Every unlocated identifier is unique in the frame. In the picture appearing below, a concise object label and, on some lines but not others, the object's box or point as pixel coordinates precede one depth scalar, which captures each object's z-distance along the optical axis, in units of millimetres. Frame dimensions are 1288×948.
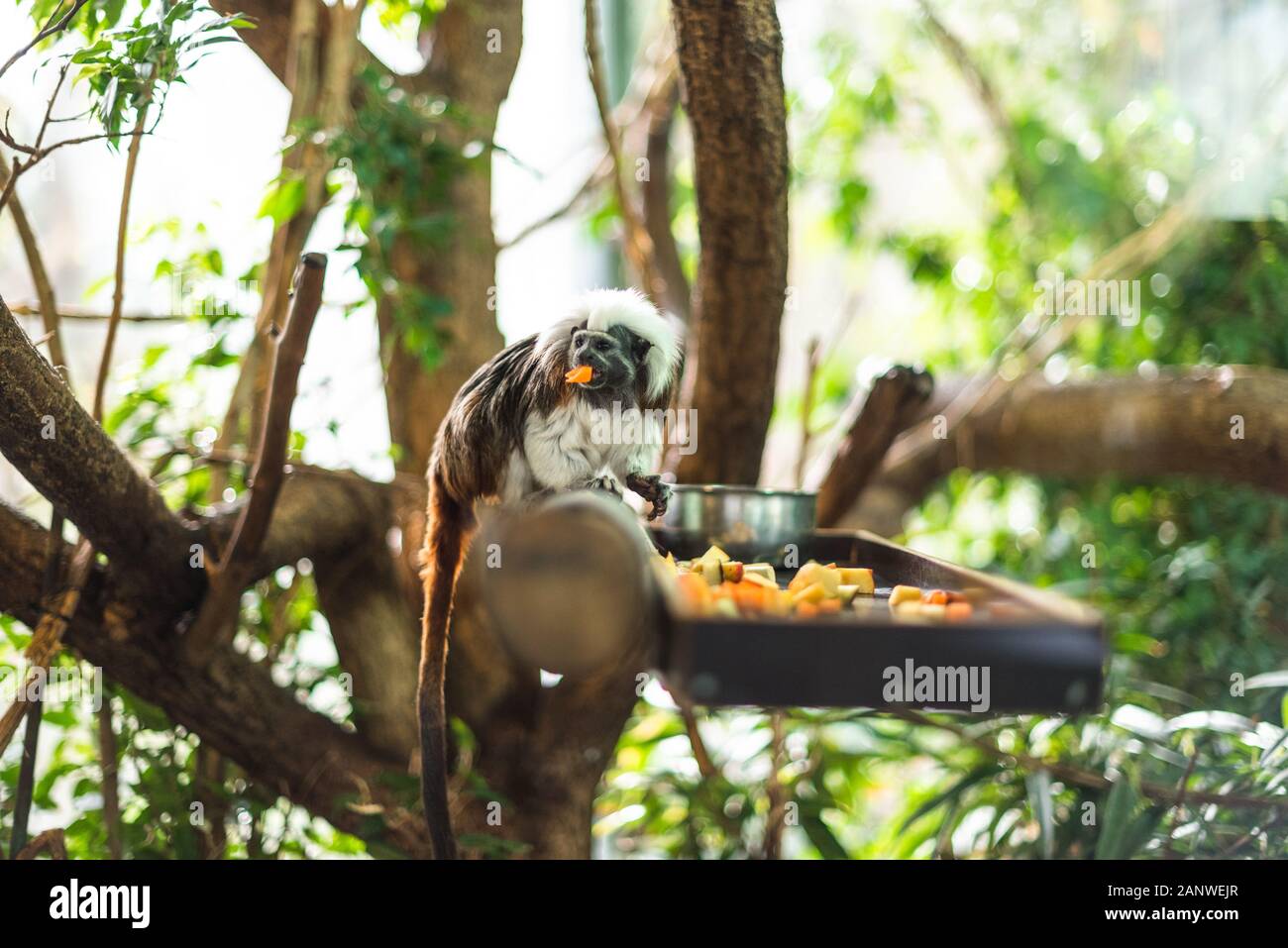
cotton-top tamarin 1342
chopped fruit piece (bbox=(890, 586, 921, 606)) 1155
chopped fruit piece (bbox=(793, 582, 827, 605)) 1090
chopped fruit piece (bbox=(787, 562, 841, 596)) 1151
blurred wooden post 1000
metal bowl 1540
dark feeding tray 904
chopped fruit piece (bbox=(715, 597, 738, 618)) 950
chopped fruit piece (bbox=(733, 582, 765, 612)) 1024
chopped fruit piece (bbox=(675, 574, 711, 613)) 968
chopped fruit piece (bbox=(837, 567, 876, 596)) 1245
